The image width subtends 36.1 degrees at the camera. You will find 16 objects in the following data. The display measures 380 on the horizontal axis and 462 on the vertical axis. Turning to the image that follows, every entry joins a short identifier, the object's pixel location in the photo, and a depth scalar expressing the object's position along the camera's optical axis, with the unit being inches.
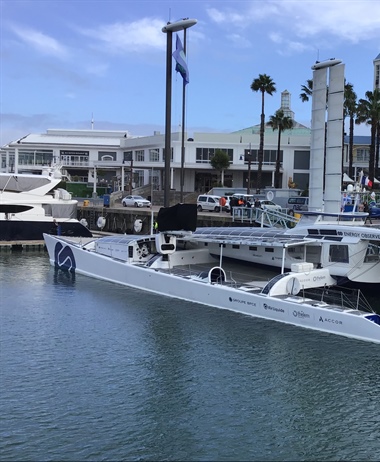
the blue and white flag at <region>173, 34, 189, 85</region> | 1074.7
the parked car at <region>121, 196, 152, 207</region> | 2306.8
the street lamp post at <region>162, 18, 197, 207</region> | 1015.6
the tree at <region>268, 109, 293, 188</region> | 2696.9
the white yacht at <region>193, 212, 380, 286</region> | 948.0
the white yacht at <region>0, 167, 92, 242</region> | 1804.9
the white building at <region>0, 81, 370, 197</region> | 2834.6
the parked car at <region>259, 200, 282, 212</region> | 1694.5
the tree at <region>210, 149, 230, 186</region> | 2723.9
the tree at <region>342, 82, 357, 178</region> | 2507.4
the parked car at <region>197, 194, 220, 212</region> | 2046.0
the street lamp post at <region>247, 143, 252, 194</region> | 2481.9
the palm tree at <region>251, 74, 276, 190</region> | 2630.4
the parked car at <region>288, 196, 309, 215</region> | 1846.2
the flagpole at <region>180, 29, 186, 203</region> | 1098.7
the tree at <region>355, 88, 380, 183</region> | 2379.7
